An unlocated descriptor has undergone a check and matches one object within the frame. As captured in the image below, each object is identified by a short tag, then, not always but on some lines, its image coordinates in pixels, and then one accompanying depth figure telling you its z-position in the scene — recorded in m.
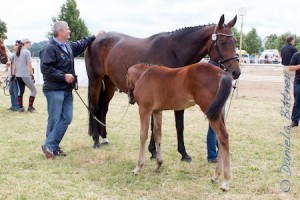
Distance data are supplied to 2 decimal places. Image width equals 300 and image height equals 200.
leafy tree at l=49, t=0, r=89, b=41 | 32.72
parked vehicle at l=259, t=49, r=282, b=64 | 43.67
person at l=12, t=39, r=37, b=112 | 9.73
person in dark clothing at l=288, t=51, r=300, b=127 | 7.51
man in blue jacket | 5.10
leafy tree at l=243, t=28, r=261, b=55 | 70.06
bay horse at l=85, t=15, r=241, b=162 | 4.68
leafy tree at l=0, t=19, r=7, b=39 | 46.62
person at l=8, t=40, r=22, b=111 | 10.17
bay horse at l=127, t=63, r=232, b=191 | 3.88
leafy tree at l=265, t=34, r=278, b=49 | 73.50
